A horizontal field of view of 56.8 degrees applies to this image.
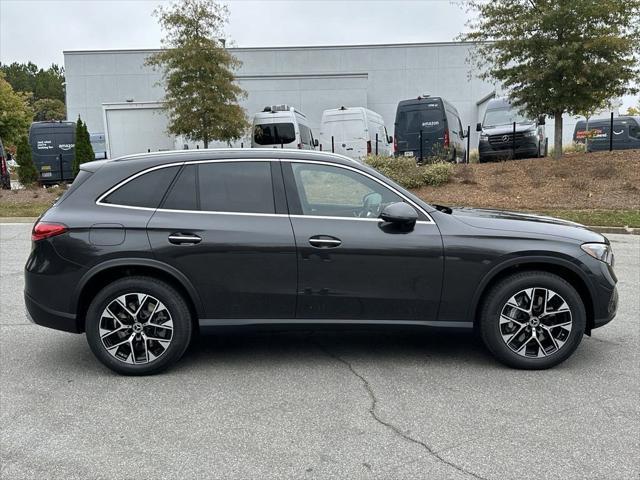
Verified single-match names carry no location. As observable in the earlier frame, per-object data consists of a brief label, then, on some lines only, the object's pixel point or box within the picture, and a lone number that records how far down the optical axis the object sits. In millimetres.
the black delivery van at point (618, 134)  23109
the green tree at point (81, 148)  19578
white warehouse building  32219
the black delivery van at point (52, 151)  22484
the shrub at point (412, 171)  17344
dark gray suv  4262
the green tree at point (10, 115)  47750
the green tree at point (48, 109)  87625
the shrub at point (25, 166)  20156
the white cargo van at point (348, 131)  21281
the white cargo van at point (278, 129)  20672
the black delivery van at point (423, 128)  20500
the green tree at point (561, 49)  15492
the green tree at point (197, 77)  20859
